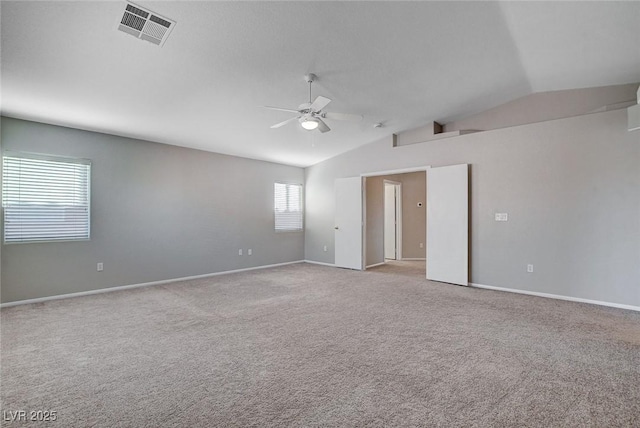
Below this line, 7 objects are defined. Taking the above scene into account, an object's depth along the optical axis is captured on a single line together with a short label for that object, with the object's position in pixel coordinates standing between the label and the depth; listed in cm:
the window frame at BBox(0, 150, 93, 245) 407
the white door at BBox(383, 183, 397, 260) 862
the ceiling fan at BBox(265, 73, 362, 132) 339
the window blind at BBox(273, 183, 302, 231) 748
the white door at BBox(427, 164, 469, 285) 524
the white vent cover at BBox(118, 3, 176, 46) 243
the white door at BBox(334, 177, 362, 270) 679
